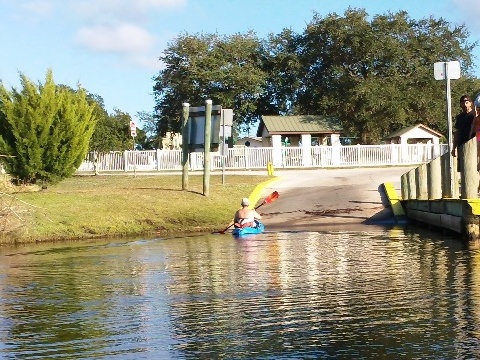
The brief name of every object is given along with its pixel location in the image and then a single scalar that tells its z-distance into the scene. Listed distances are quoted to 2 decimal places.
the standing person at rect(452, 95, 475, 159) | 17.00
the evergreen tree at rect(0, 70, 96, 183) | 30.02
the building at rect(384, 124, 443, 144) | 66.06
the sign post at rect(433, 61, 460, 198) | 20.00
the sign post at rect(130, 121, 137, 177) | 45.31
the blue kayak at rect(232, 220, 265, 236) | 22.24
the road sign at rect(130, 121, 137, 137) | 45.31
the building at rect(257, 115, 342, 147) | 67.75
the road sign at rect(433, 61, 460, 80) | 20.16
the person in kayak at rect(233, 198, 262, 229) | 22.47
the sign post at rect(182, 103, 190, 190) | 31.42
